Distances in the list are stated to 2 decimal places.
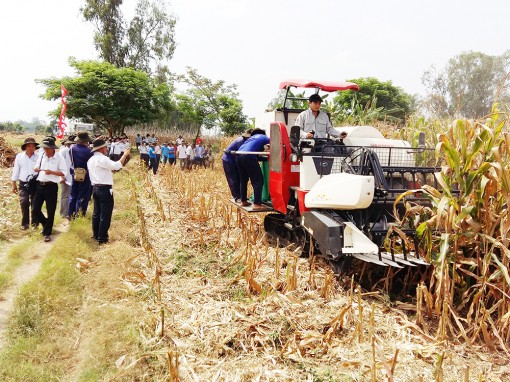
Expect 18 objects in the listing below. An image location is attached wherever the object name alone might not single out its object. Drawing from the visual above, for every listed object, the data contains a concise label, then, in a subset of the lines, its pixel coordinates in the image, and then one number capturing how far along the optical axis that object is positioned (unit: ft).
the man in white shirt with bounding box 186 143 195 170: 63.31
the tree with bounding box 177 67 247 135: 104.83
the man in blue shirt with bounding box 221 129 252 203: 23.93
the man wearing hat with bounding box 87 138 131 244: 21.62
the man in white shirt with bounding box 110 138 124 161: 58.90
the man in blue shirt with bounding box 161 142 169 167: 64.20
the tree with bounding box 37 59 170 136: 93.97
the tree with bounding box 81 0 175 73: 116.88
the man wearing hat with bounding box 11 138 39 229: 26.02
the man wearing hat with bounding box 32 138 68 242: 23.31
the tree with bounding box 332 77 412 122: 92.53
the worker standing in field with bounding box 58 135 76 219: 27.58
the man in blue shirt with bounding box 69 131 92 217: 26.91
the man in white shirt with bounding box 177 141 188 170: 62.80
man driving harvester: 20.90
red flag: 48.43
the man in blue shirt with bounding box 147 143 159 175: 55.98
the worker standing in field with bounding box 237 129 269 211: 21.74
